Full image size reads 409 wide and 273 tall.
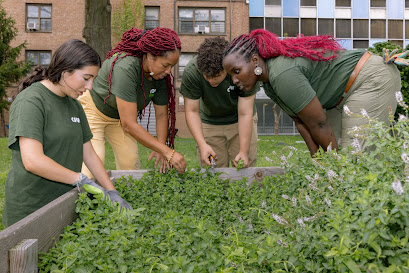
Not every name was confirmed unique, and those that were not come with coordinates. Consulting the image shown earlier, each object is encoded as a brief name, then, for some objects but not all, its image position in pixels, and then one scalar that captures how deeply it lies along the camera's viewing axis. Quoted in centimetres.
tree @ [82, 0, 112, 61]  1078
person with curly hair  360
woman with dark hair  234
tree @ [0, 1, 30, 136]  2433
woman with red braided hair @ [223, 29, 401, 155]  298
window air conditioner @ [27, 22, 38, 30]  2575
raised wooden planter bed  167
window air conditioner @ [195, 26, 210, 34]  2665
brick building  2577
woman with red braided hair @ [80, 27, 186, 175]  340
